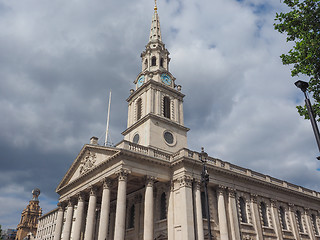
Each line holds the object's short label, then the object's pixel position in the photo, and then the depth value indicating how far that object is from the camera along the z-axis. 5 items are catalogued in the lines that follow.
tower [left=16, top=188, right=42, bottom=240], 105.50
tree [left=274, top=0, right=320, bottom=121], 16.11
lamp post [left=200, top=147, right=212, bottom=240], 17.88
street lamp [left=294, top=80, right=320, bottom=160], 10.64
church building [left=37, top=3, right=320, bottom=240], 27.94
